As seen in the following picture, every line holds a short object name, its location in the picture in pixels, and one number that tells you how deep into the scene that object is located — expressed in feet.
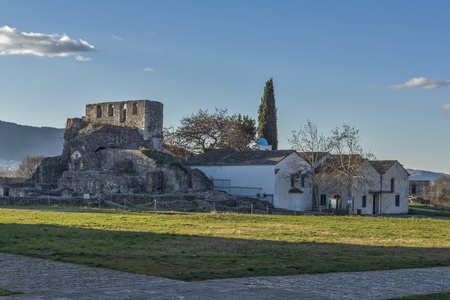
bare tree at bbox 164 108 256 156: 249.96
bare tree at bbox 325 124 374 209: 164.19
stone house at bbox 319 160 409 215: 174.91
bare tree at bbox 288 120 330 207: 170.40
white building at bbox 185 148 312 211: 170.19
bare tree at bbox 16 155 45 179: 310.06
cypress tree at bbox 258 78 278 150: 247.70
